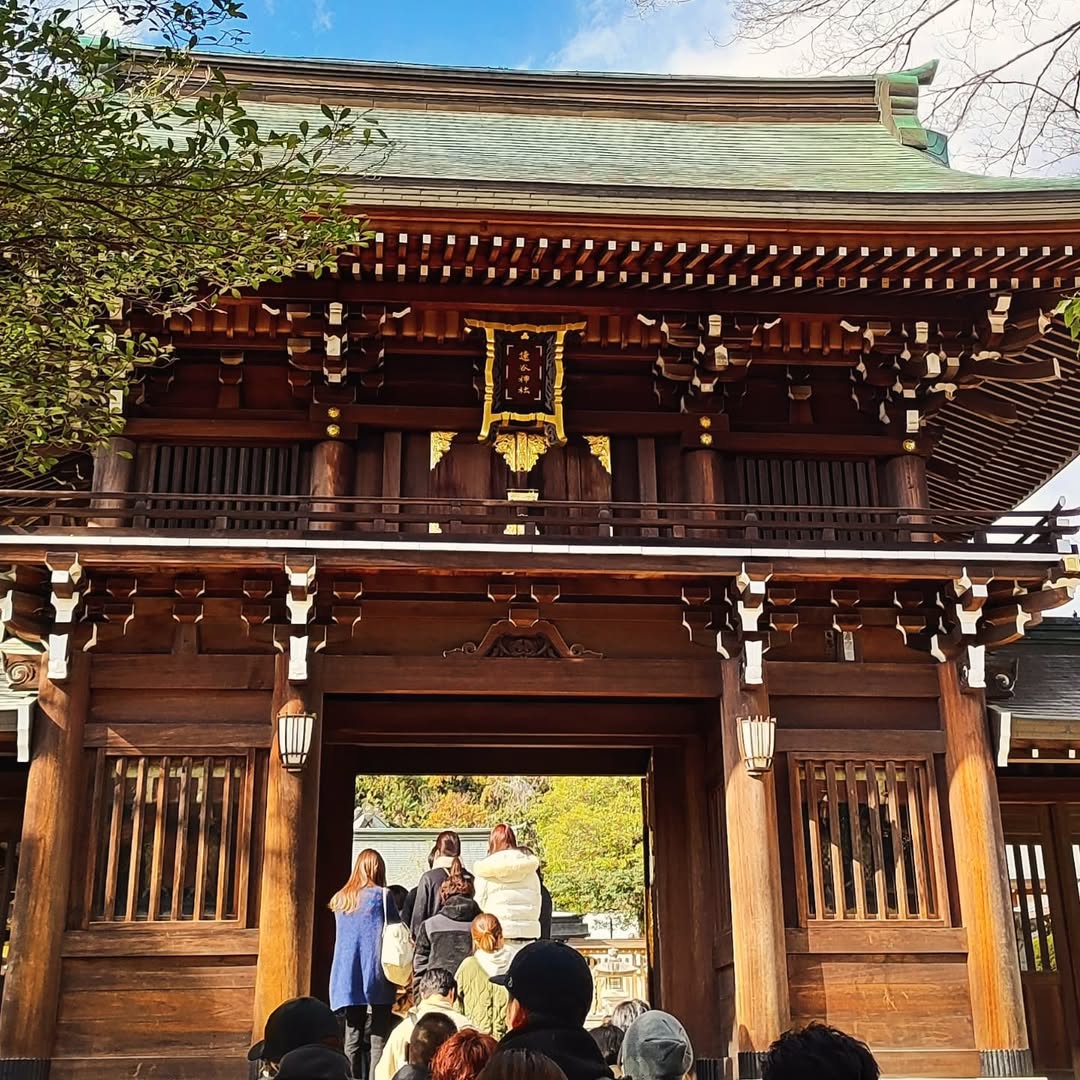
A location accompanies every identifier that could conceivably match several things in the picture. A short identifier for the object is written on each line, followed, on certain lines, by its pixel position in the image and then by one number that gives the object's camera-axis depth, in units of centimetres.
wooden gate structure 933
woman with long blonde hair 843
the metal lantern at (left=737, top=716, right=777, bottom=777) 966
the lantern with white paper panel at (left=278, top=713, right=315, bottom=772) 937
